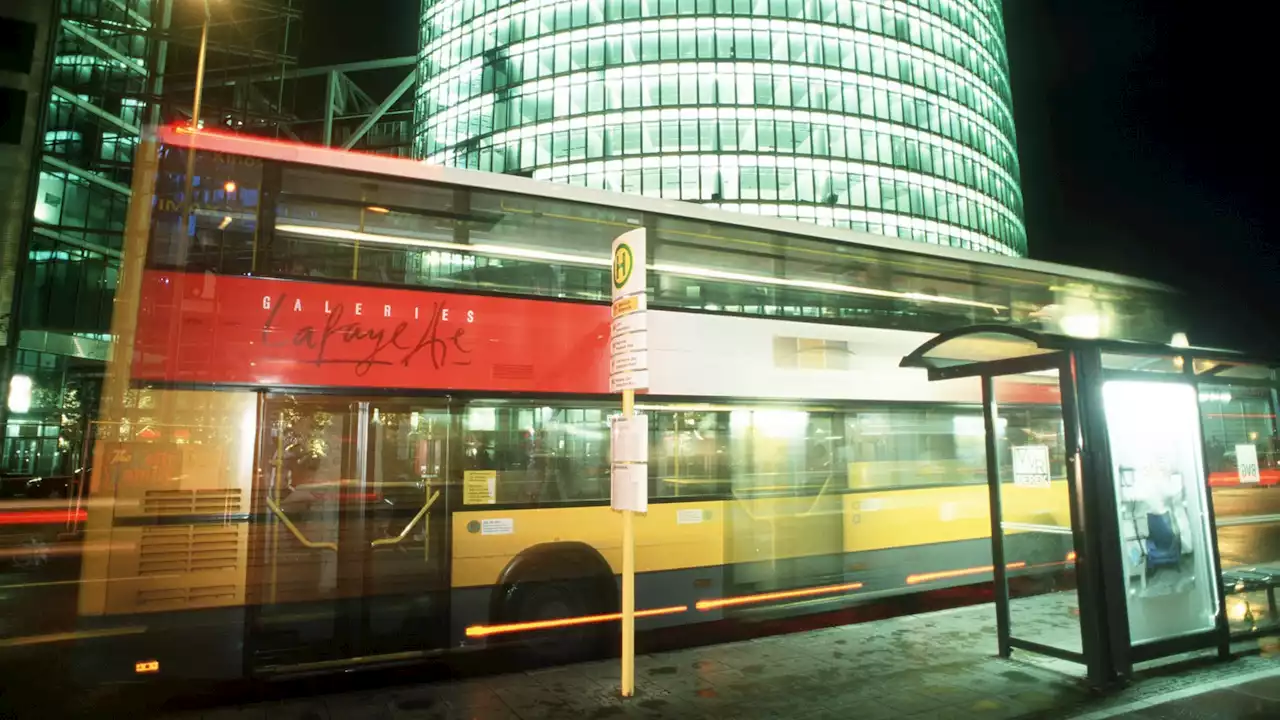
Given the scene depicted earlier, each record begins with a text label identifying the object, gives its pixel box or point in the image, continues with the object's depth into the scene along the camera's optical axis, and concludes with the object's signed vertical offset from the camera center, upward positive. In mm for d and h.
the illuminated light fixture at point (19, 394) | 29734 +2915
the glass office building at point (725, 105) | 54969 +28785
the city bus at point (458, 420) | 5477 +397
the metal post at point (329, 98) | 29375 +16144
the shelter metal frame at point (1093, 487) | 6082 -232
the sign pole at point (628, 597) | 5738 -1104
